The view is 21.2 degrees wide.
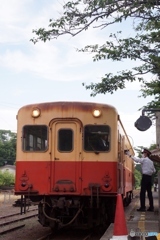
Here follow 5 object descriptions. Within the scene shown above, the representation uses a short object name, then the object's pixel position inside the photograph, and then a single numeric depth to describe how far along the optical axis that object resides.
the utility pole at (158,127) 7.96
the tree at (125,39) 9.25
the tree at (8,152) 82.88
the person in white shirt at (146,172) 11.55
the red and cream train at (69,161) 10.02
